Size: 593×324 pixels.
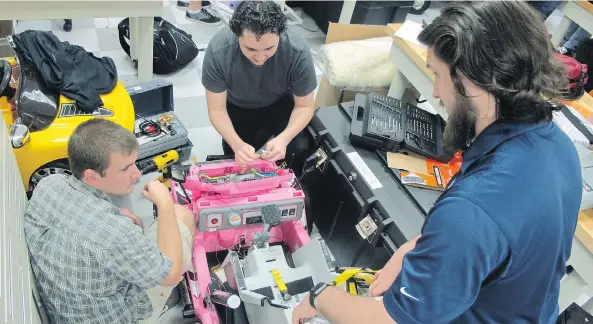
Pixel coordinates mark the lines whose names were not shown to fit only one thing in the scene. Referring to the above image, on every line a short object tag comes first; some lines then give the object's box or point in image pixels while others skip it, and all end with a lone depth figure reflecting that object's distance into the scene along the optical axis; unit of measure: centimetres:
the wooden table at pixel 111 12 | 257
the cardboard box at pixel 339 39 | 286
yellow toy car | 214
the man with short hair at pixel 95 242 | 132
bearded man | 83
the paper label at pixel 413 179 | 203
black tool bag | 326
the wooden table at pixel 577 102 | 172
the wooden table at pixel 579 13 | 284
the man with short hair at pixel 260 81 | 180
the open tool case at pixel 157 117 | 255
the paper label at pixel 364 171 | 200
